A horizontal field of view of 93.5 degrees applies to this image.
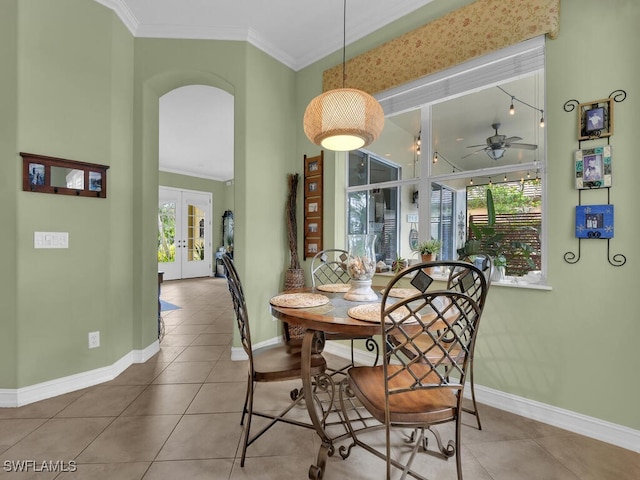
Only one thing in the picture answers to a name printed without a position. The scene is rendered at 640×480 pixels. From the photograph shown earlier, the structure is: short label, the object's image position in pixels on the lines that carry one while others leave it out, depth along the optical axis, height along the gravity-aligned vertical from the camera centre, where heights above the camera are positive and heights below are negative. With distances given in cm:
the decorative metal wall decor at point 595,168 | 172 +43
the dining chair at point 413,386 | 116 -66
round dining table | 131 -39
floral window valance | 195 +153
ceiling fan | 221 +72
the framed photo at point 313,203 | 322 +40
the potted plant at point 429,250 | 233 -7
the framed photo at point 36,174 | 211 +46
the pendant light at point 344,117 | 178 +75
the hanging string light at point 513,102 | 222 +104
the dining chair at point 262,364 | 156 -68
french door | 781 +16
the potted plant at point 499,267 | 217 -19
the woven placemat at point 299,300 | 163 -35
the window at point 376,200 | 291 +41
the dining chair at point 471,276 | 131 -20
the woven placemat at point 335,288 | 212 -35
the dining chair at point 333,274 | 278 -34
